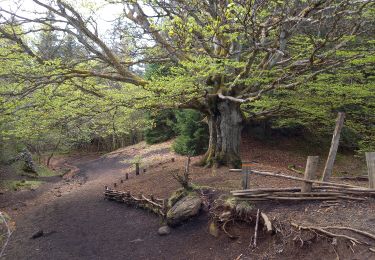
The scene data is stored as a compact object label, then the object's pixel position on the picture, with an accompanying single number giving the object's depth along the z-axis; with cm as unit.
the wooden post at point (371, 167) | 540
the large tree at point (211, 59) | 673
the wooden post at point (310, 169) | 573
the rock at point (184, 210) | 703
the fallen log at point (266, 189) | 602
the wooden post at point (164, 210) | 753
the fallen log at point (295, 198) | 556
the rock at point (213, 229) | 634
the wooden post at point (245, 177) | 658
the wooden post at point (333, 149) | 616
